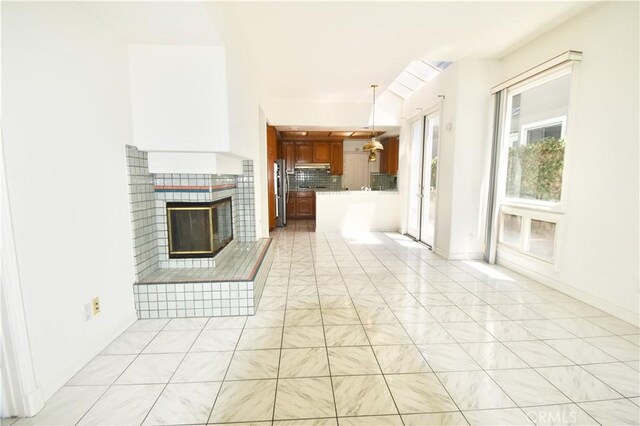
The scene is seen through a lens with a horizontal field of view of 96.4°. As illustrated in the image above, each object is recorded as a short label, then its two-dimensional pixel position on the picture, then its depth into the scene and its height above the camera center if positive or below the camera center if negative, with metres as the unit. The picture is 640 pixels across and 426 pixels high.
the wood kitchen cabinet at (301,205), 8.12 -0.71
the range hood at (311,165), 8.01 +0.41
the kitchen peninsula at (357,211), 6.29 -0.69
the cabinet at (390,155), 7.53 +0.65
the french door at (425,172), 5.06 +0.13
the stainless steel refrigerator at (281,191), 6.98 -0.27
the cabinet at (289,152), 7.93 +0.77
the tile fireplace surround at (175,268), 2.43 -0.85
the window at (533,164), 3.06 +0.17
